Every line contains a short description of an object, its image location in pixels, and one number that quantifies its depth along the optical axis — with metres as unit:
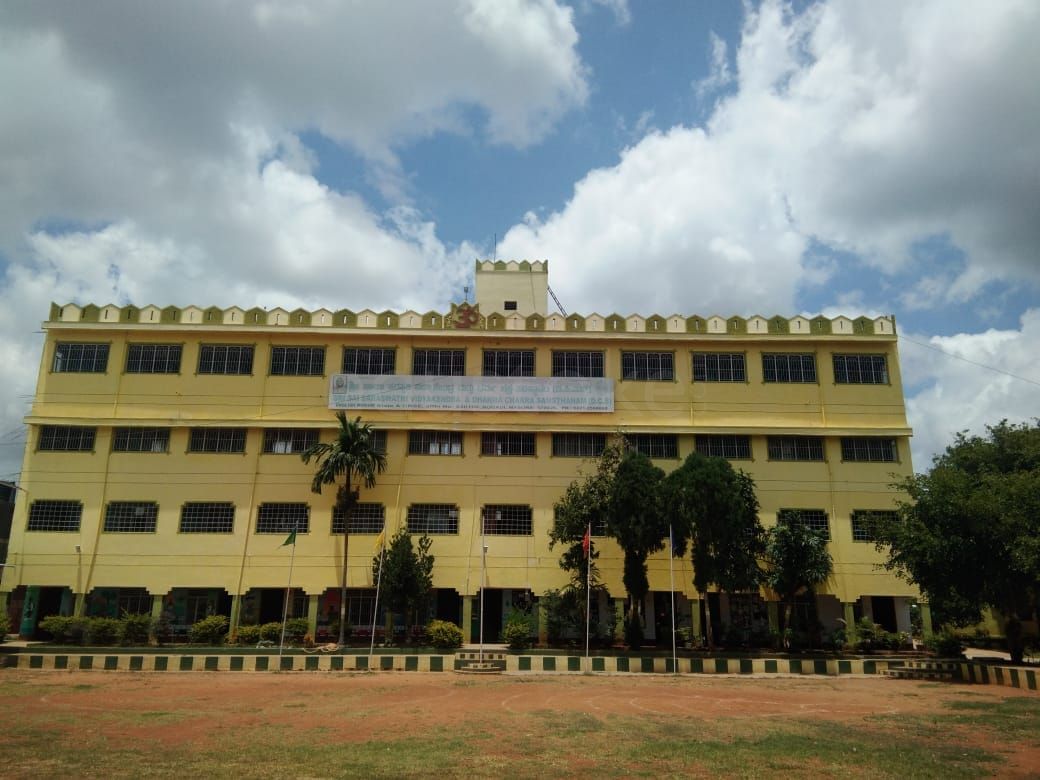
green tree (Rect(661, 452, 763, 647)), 32.03
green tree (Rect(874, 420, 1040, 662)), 26.02
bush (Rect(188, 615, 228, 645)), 34.09
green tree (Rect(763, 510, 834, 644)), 33.75
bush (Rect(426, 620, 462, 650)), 33.50
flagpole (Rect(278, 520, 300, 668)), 33.76
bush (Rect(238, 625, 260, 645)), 33.91
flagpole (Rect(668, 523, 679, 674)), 29.30
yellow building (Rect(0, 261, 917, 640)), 36.41
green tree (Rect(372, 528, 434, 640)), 33.84
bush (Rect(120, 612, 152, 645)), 34.16
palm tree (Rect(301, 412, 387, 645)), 35.19
